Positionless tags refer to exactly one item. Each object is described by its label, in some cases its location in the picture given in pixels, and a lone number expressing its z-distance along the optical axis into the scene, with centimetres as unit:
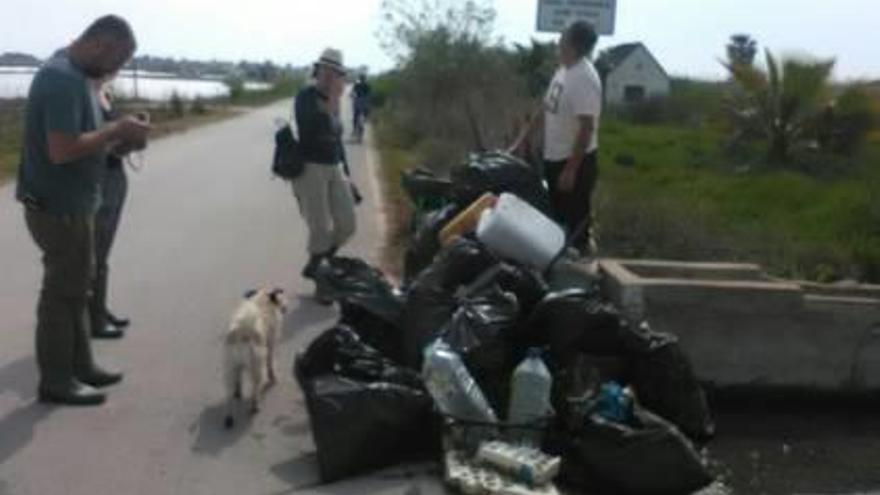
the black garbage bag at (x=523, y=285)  673
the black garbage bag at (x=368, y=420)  558
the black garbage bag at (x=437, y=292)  657
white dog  636
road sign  1083
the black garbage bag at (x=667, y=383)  634
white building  6178
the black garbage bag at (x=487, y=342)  606
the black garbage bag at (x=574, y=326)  625
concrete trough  724
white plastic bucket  719
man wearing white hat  926
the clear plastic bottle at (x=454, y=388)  577
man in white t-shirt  809
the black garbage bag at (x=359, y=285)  696
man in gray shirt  595
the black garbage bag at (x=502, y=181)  841
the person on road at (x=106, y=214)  761
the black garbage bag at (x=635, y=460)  558
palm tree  2750
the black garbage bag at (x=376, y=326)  678
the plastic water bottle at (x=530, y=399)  575
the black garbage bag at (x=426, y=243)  836
